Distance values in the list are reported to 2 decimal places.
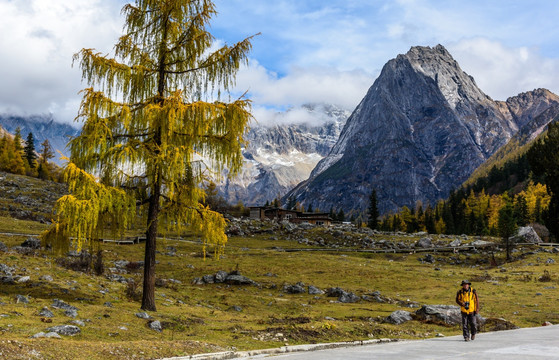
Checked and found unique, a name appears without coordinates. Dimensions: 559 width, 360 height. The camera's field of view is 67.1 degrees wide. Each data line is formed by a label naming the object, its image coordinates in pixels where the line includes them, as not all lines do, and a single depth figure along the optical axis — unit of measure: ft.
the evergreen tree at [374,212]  469.16
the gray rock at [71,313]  49.53
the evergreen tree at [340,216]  606.50
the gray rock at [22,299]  51.92
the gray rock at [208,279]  114.02
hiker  52.94
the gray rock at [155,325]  50.84
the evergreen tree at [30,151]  450.71
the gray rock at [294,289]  112.47
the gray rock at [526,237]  265.13
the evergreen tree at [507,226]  216.54
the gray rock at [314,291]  111.65
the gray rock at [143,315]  55.14
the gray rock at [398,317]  71.43
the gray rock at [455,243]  261.24
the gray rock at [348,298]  102.58
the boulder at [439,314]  74.43
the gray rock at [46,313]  47.77
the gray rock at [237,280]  115.55
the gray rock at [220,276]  115.24
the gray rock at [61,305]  52.16
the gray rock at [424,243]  266.65
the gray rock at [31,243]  110.11
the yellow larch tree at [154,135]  55.47
